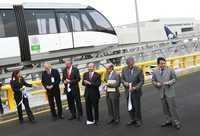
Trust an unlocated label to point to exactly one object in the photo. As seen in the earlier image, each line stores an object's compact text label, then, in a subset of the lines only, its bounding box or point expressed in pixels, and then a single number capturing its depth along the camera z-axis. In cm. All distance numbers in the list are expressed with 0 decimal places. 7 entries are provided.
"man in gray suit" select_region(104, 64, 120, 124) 615
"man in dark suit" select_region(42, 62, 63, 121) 687
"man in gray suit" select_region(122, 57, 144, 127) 593
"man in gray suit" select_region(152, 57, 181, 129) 565
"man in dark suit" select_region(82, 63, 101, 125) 628
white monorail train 1143
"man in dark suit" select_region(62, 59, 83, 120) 674
